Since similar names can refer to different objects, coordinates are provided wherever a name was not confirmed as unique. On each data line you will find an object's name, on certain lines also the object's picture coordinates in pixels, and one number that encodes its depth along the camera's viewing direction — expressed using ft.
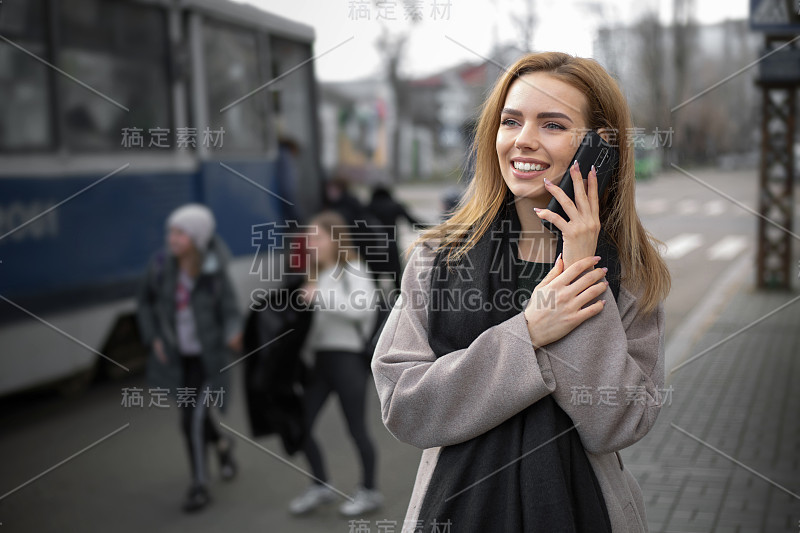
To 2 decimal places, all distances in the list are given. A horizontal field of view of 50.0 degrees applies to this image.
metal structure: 33.91
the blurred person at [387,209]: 21.79
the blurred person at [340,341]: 13.22
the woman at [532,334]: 4.93
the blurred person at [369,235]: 13.97
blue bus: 17.07
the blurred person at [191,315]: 13.97
